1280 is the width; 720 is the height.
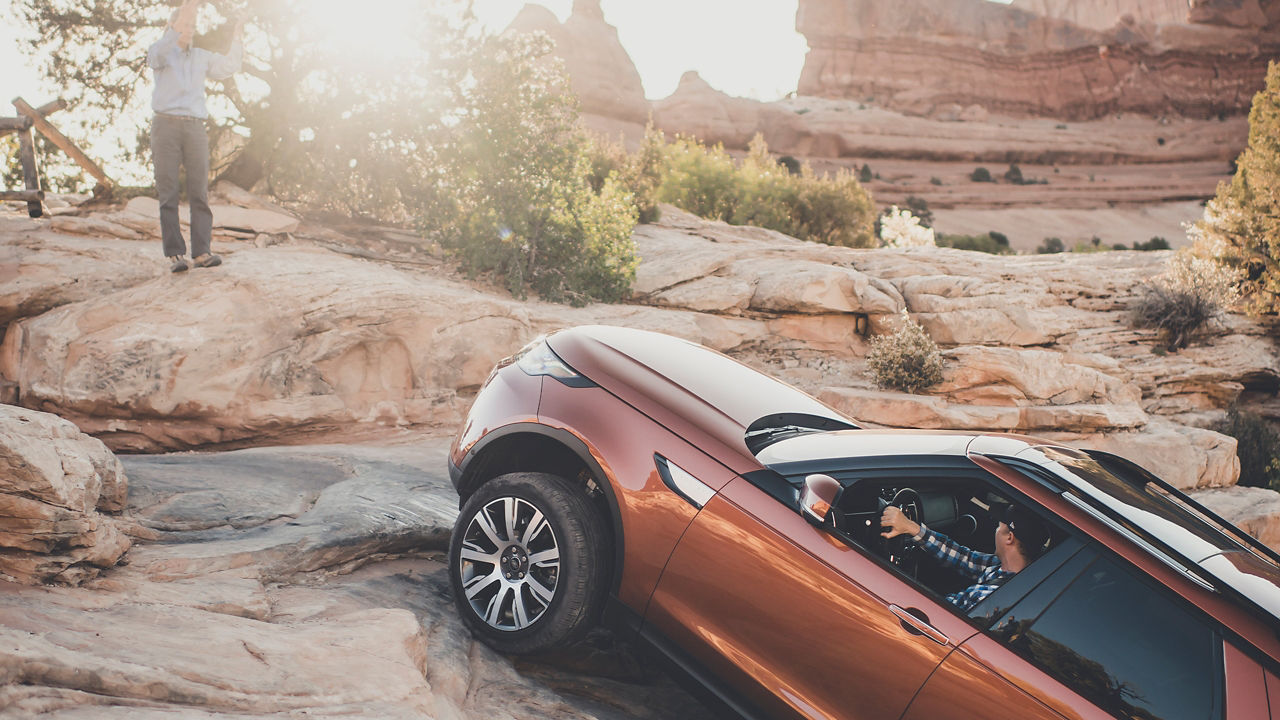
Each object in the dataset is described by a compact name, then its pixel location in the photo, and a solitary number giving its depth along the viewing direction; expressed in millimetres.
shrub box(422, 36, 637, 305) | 9766
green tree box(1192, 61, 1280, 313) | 11984
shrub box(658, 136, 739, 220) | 19797
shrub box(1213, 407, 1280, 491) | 10102
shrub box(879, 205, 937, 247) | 20172
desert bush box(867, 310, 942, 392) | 9008
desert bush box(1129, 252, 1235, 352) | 11008
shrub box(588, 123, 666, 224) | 15227
